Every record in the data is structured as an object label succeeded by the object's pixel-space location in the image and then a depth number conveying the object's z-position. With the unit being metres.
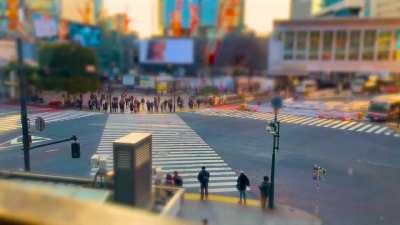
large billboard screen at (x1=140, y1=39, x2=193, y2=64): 71.44
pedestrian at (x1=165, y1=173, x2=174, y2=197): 13.49
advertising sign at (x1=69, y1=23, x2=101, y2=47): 56.72
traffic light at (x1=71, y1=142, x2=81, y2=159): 12.95
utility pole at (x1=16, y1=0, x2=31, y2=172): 10.68
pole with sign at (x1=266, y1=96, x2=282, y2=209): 12.97
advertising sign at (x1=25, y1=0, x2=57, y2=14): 51.26
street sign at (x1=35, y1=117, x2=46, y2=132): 13.68
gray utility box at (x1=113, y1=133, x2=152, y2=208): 6.87
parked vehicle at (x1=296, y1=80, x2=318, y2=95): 56.06
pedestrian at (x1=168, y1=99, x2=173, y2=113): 25.84
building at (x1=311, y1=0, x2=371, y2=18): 94.06
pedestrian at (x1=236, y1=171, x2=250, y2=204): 13.45
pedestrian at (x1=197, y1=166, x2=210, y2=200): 13.71
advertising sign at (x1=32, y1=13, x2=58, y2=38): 45.07
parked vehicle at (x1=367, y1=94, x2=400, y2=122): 34.00
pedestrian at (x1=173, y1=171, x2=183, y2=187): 13.55
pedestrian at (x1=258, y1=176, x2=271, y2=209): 12.91
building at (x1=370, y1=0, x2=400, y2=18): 91.51
